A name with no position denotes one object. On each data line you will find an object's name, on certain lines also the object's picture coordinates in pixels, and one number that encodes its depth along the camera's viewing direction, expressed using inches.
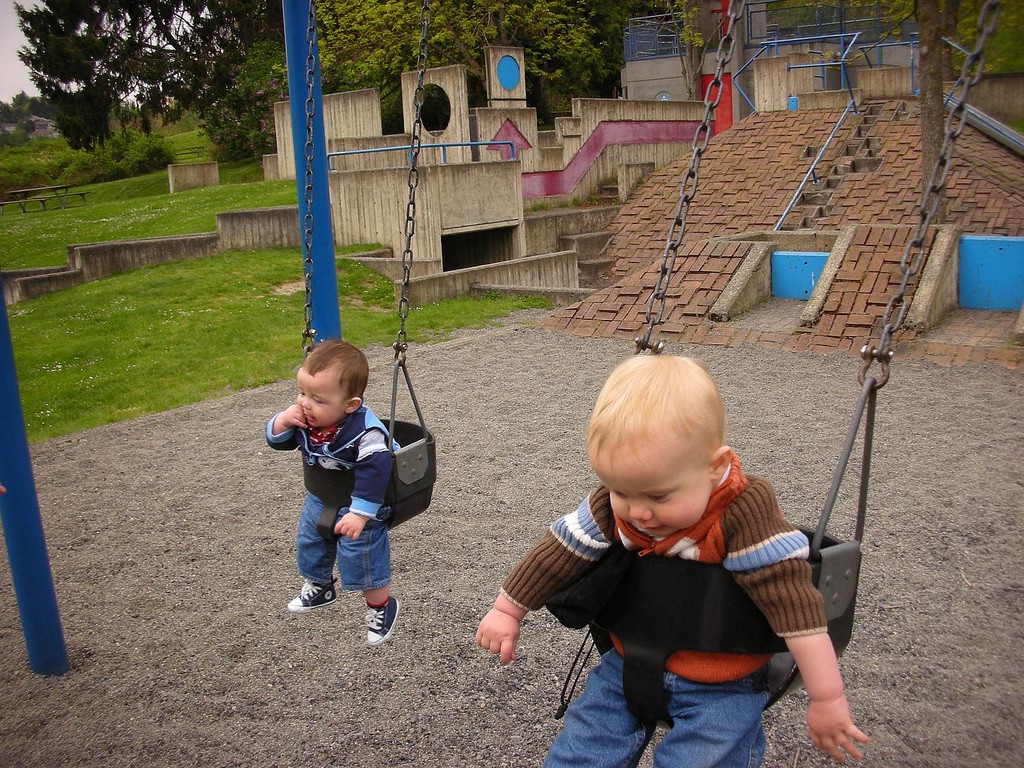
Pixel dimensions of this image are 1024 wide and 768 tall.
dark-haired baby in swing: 119.1
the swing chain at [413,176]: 136.0
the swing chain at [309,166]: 150.9
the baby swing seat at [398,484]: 123.5
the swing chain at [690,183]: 94.3
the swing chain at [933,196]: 82.5
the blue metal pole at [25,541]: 143.3
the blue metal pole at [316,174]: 189.9
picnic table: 948.6
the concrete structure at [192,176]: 934.4
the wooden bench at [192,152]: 1228.8
